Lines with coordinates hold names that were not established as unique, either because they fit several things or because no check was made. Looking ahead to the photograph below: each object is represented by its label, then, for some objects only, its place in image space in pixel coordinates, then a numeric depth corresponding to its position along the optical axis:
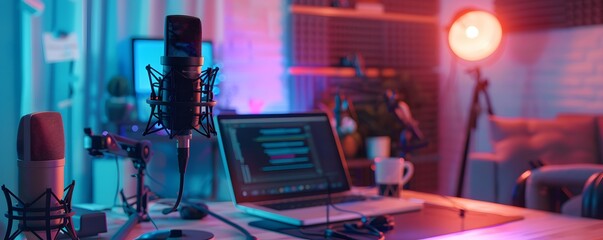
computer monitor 3.32
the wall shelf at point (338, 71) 4.45
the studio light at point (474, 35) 4.07
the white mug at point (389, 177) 2.09
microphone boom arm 1.64
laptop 1.82
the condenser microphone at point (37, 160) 1.23
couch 3.80
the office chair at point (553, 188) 2.62
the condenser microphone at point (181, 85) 1.27
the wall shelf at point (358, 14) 4.46
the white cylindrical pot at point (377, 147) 4.35
